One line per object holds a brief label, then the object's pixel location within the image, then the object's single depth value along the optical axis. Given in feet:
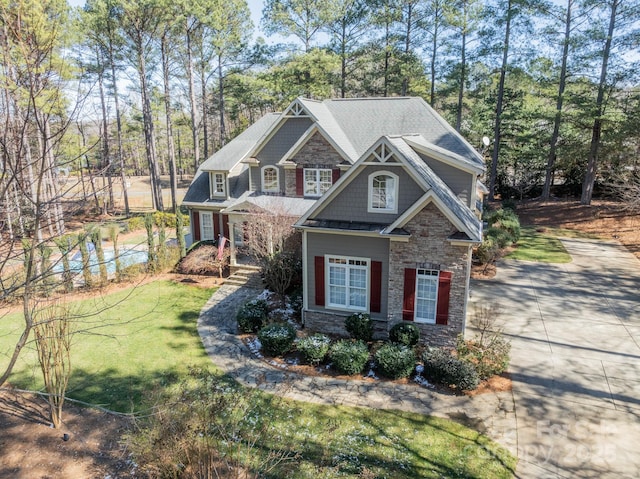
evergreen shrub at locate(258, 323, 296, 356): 43.39
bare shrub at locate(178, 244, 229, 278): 68.28
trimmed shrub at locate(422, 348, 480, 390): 36.99
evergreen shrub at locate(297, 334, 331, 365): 41.55
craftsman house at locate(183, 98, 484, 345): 42.68
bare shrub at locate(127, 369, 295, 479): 24.04
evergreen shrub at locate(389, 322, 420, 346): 42.75
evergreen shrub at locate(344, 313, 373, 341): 45.50
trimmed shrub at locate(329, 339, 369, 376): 39.88
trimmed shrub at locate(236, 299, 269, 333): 48.96
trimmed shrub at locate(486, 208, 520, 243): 80.89
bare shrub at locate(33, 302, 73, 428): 29.78
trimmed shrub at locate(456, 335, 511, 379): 38.75
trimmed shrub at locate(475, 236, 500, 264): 66.74
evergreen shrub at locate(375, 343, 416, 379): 39.11
